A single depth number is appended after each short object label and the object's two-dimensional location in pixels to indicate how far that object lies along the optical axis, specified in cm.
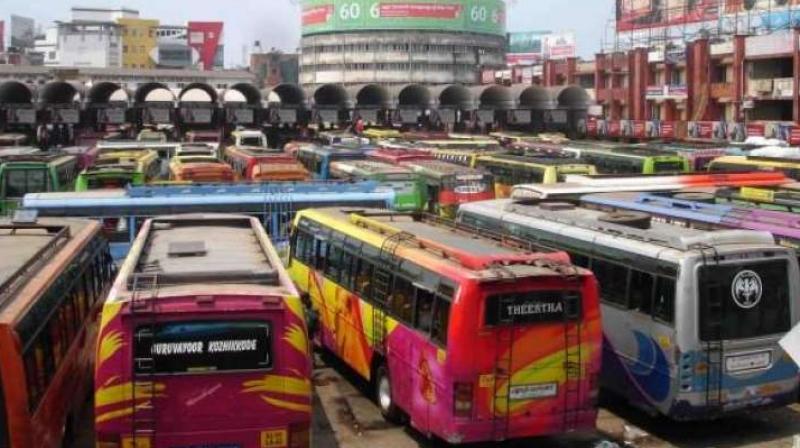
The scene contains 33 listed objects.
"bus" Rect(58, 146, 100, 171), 3033
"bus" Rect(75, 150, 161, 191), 2239
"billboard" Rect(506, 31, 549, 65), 16262
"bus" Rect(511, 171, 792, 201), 1959
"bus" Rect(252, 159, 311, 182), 2456
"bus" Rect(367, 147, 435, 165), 2983
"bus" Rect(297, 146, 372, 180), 3081
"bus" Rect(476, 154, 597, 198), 2641
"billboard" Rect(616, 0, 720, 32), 7162
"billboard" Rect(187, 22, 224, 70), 15850
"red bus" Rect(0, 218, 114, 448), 753
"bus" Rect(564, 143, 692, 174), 2839
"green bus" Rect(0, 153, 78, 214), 2347
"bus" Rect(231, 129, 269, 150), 4419
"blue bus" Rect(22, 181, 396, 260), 1748
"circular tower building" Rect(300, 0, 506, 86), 11888
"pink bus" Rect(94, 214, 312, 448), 812
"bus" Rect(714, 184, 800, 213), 1576
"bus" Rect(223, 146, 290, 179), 2717
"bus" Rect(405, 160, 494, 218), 2411
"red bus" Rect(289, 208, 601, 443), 969
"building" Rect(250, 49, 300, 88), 16125
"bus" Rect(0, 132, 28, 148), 3975
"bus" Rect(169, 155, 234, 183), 2461
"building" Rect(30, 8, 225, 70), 15312
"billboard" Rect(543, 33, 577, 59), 13750
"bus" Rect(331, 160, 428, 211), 2273
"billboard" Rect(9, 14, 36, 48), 18538
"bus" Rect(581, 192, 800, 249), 1340
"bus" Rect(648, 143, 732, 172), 2967
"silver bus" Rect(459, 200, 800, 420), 1062
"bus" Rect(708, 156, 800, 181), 2478
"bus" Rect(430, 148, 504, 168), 3191
